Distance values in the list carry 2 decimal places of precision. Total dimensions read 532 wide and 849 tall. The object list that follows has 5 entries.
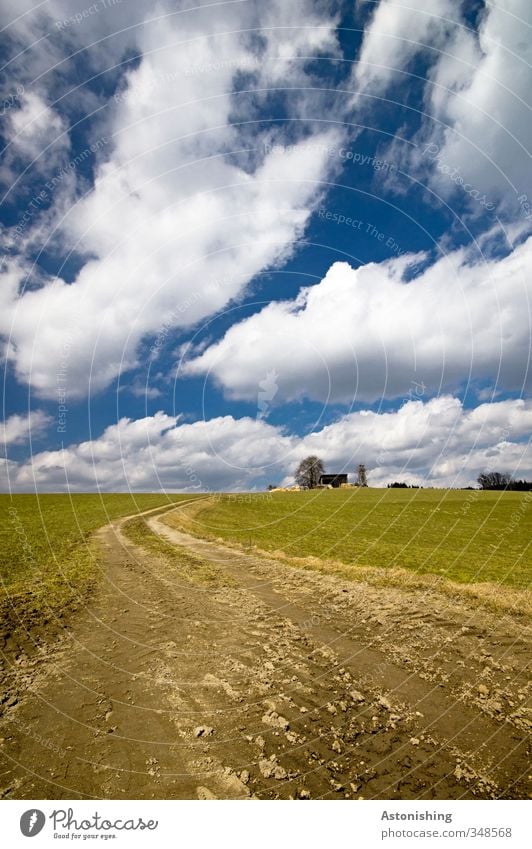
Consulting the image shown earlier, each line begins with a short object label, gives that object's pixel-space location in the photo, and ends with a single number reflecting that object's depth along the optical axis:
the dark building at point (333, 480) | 153.24
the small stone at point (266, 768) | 6.71
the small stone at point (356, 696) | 9.09
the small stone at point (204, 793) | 6.29
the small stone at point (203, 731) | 7.78
